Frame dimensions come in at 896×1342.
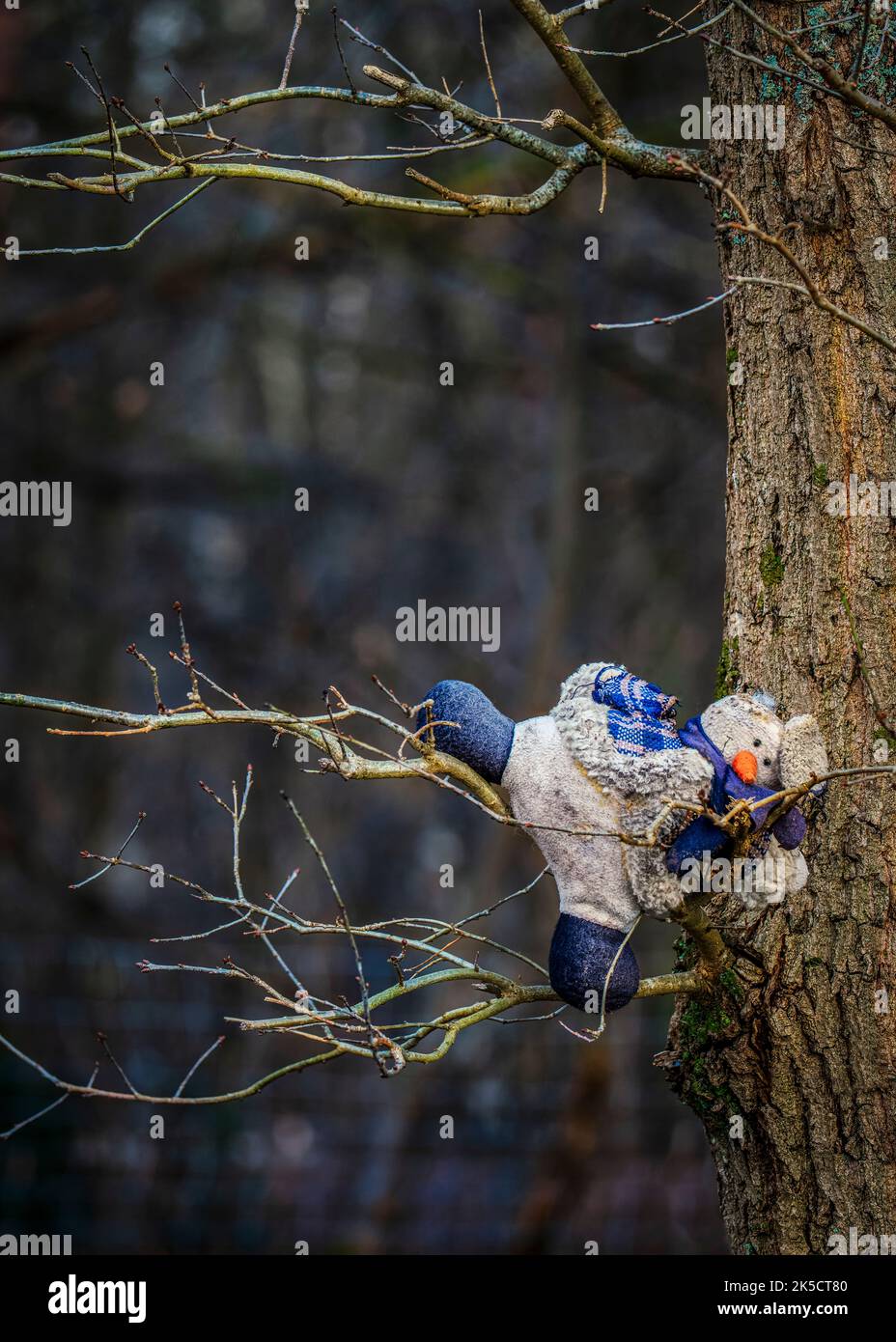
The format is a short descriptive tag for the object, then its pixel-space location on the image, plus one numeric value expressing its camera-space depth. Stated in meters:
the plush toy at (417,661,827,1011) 4.29
